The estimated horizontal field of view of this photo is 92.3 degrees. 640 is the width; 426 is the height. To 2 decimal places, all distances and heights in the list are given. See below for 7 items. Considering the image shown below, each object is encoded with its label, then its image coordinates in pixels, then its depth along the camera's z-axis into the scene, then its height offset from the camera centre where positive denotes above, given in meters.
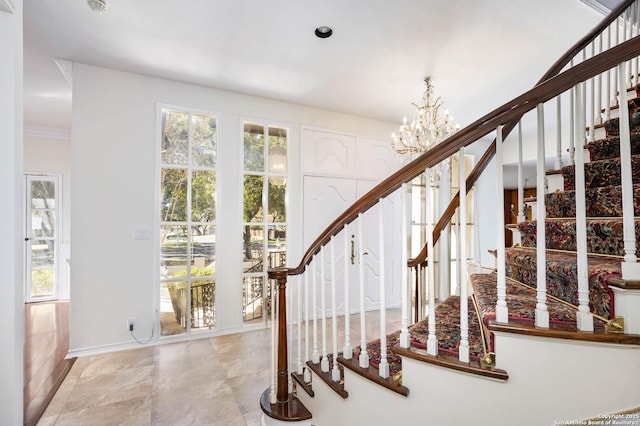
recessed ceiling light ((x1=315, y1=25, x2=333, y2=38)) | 2.44 +1.51
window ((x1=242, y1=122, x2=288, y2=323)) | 3.73 +0.09
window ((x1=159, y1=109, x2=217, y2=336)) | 3.32 -0.02
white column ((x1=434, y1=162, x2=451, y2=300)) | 5.07 -0.51
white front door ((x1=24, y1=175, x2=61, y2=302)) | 4.98 -0.25
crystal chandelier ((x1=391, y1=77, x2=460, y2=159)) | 2.91 +0.84
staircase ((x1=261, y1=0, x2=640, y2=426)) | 0.92 -0.38
